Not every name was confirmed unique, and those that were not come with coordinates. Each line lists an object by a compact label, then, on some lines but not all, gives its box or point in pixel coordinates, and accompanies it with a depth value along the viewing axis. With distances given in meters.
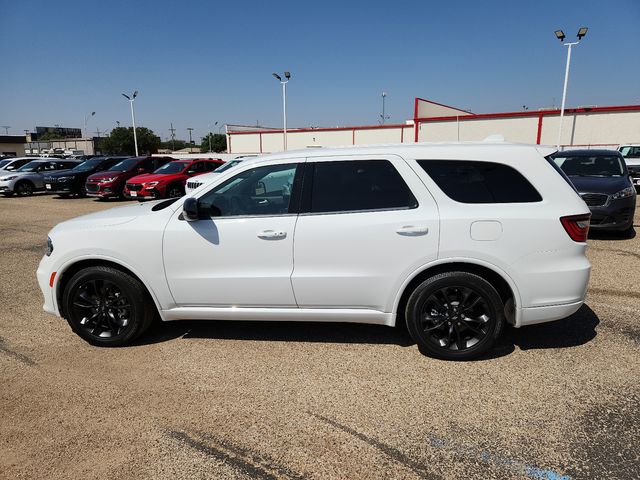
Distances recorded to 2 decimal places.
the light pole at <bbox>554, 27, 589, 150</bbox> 22.78
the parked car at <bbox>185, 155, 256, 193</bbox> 12.00
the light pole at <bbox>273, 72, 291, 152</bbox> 35.38
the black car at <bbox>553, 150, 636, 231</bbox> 7.96
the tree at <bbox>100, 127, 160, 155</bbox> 85.94
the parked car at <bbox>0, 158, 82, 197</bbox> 19.33
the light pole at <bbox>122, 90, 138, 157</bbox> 46.90
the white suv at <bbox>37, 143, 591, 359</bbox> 3.43
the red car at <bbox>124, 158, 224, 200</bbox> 15.23
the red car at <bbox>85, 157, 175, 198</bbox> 16.66
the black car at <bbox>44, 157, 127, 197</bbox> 18.06
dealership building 28.52
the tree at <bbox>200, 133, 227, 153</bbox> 103.45
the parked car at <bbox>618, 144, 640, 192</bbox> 16.53
